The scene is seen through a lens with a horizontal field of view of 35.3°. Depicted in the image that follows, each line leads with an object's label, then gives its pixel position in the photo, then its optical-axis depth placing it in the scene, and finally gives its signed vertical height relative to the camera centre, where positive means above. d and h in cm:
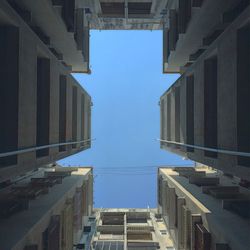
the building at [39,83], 1426 +206
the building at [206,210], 1582 -409
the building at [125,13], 3152 +964
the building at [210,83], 1370 +208
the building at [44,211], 1511 -405
